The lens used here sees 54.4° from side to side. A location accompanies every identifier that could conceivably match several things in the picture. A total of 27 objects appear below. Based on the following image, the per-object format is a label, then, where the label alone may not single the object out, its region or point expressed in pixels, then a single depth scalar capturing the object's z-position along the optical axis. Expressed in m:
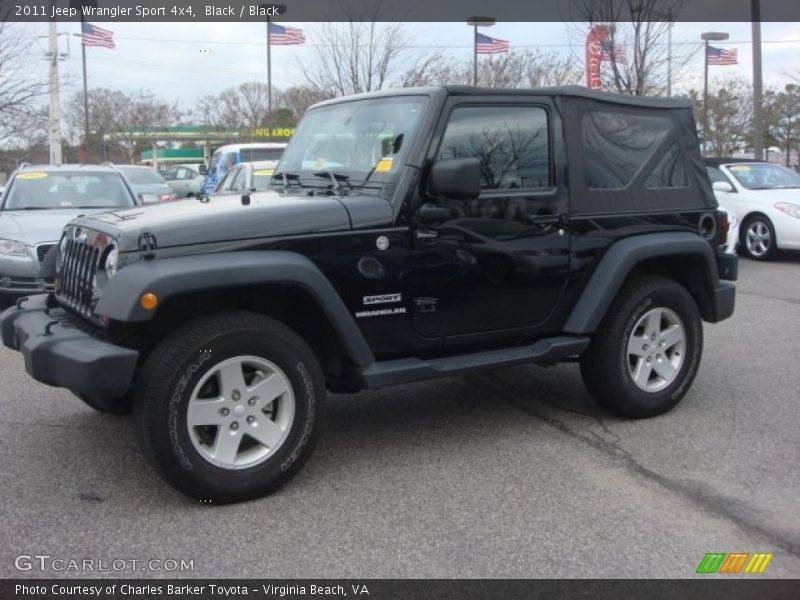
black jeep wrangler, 3.52
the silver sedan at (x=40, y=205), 7.64
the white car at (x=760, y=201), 11.79
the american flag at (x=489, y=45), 20.48
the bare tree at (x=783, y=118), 35.72
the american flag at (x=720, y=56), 23.46
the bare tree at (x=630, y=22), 14.59
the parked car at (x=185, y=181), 23.00
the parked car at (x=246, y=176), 10.97
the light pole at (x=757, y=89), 16.67
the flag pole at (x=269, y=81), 27.60
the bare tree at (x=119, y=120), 43.40
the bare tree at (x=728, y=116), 35.75
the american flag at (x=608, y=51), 14.77
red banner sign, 14.67
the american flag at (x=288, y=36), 20.81
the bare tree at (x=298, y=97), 21.17
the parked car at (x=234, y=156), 16.34
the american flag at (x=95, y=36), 22.64
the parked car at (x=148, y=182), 18.19
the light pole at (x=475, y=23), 19.91
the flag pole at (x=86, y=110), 36.62
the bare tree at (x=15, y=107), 17.77
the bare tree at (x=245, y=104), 39.38
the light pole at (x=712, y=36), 22.77
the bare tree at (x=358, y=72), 17.25
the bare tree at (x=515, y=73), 20.80
